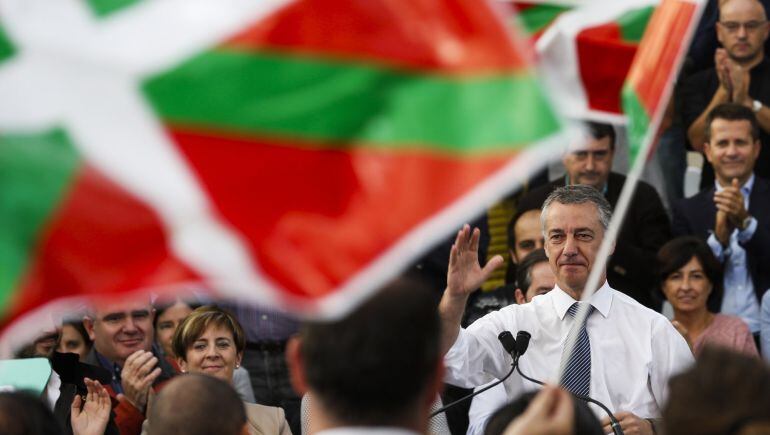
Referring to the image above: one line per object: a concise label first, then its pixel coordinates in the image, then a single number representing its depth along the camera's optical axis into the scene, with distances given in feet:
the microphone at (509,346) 42.47
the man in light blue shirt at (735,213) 59.57
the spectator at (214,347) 50.93
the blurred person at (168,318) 59.17
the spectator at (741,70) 65.67
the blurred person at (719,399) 22.24
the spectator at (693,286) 56.39
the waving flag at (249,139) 24.58
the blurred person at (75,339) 56.08
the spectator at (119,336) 55.52
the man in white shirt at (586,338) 44.70
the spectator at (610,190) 61.31
